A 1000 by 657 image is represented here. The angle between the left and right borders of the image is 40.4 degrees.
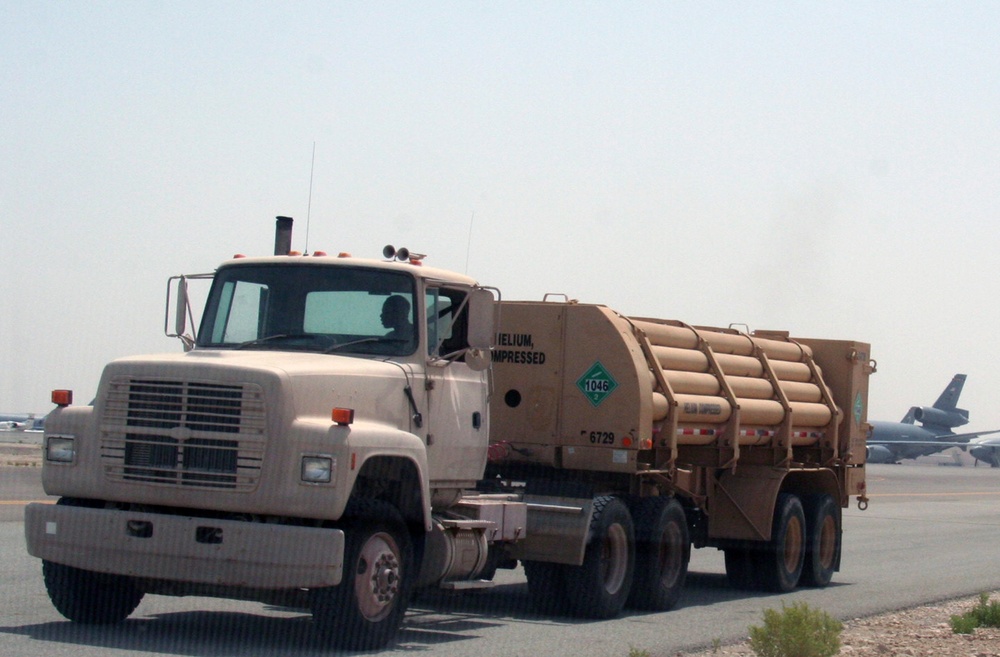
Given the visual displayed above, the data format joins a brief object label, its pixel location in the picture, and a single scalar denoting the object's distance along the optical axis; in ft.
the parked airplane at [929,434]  264.93
